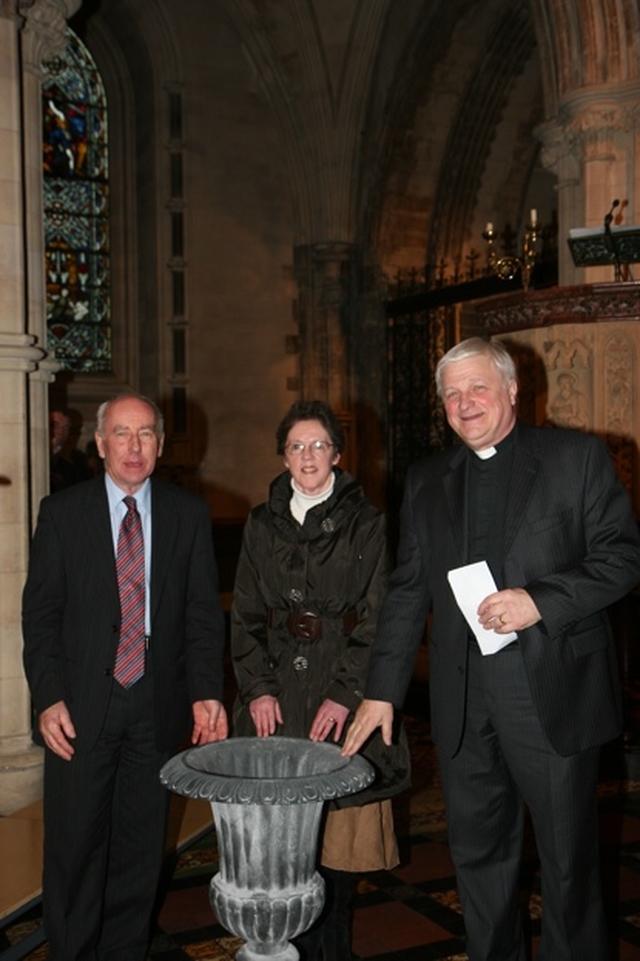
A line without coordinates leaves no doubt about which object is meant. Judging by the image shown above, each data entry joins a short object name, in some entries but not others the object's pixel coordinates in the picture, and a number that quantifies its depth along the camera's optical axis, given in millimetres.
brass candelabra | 8086
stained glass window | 12055
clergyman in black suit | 2598
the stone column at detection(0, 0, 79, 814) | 5047
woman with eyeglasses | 3064
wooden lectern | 6211
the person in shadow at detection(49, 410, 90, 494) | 7055
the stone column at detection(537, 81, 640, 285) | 7676
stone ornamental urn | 2322
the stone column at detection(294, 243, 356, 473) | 12250
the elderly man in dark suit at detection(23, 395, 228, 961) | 2998
